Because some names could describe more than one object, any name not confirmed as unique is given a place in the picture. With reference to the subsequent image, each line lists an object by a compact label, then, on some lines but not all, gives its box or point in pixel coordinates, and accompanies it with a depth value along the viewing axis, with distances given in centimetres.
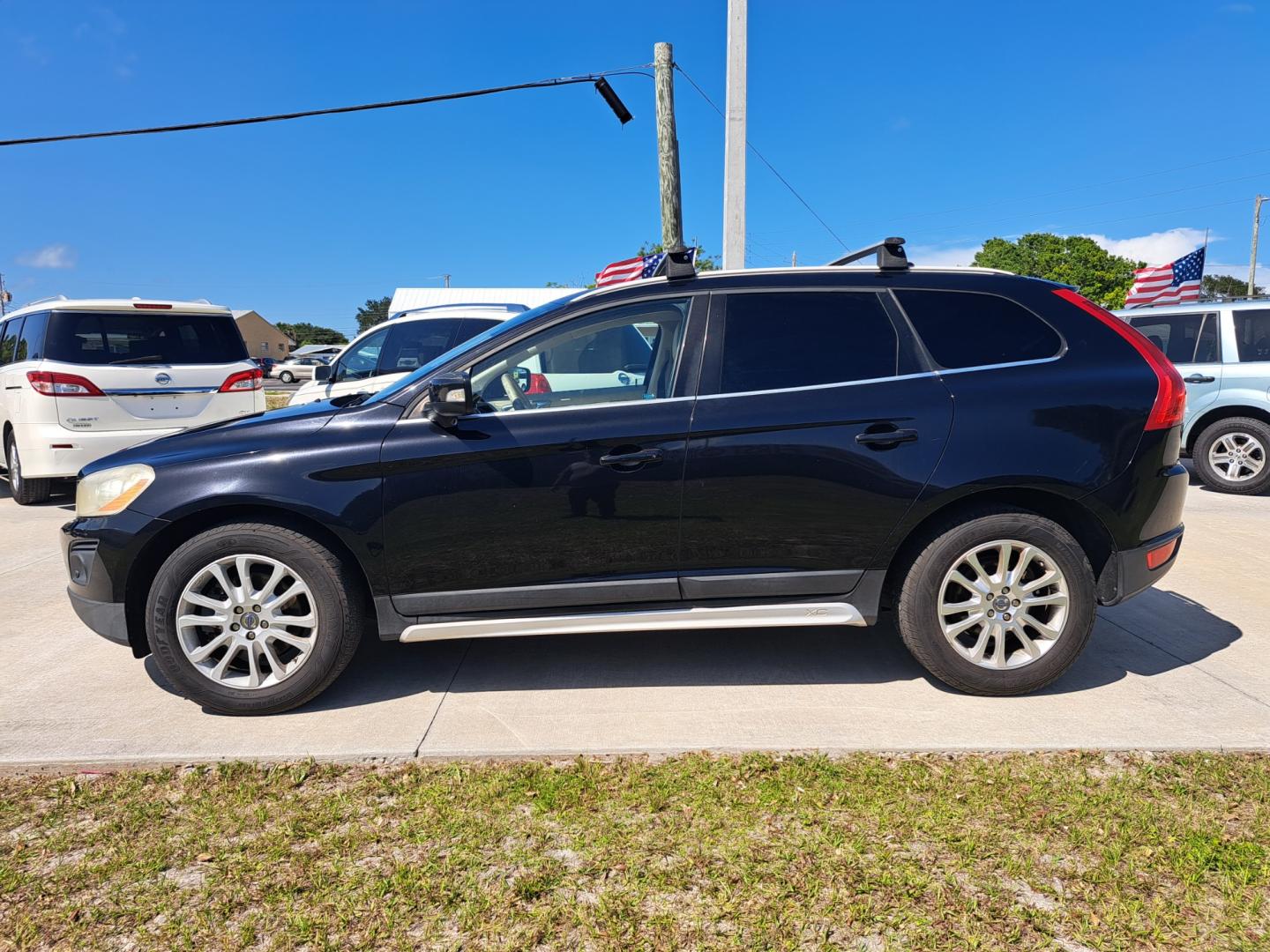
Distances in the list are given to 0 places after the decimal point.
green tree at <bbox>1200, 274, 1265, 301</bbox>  9014
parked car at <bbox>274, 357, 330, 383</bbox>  4631
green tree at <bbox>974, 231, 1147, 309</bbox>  7044
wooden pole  1277
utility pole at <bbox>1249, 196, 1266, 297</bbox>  5272
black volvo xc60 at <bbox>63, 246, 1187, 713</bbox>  346
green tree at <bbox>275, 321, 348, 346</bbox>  10794
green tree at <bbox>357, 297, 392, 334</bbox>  11206
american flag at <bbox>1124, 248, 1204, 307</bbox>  1535
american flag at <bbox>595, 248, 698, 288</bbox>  1245
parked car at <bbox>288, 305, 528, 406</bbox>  969
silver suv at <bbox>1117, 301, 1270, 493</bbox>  842
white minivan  738
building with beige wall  9435
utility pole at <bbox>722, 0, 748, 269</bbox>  1034
